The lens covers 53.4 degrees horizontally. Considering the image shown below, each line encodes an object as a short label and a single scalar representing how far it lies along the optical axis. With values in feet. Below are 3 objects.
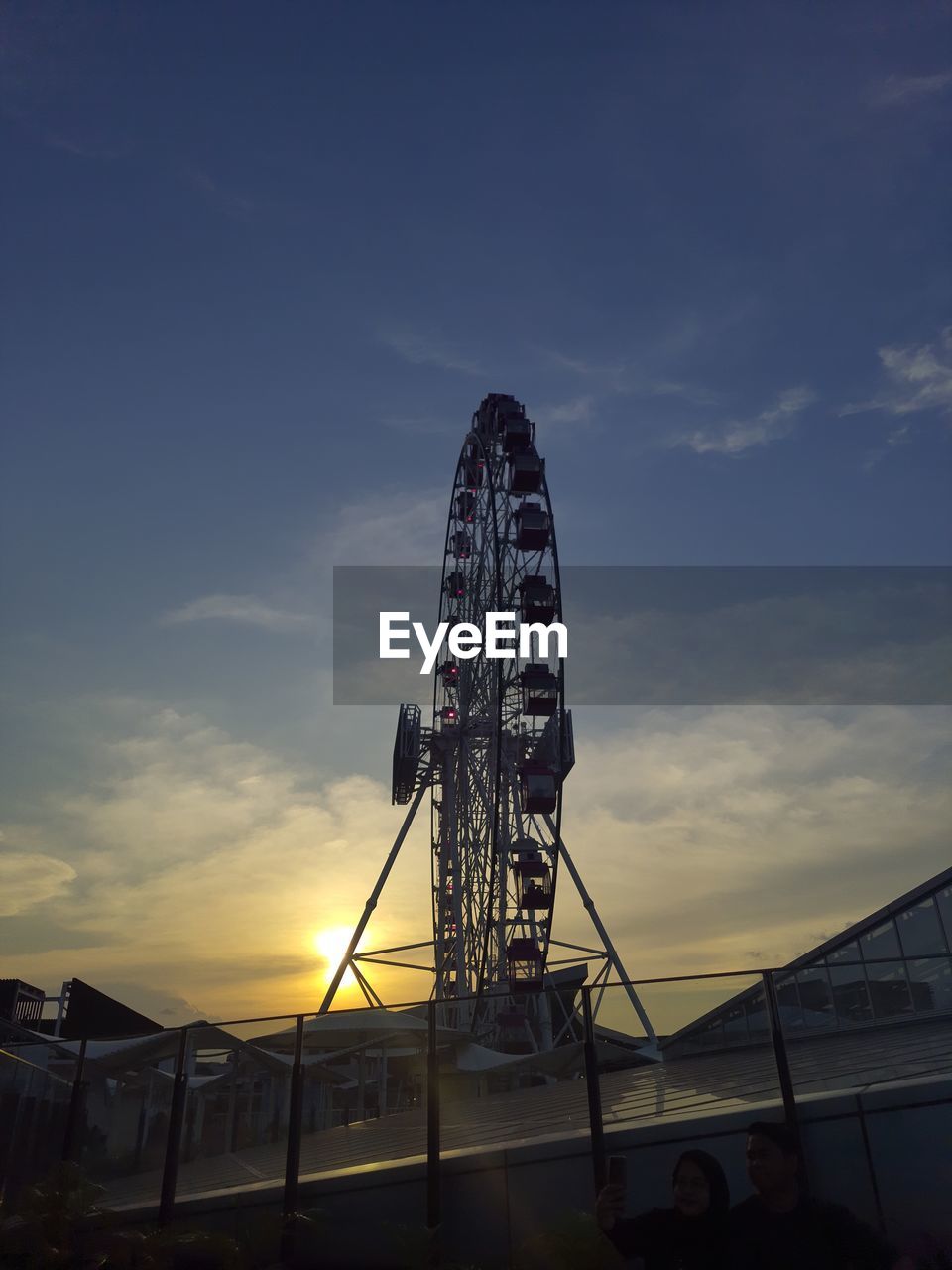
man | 27.07
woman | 27.66
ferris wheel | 110.22
